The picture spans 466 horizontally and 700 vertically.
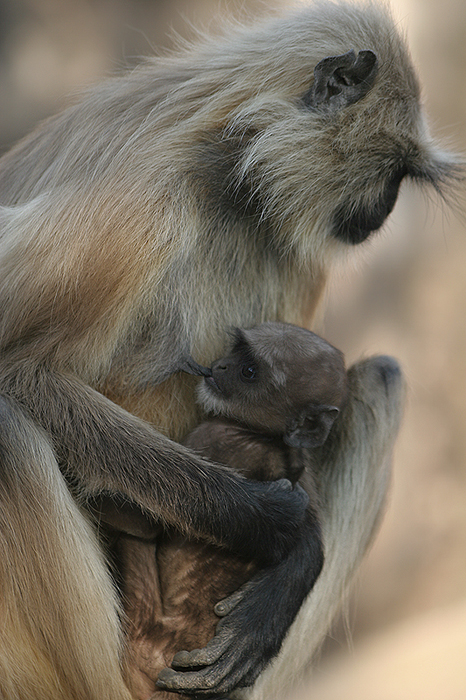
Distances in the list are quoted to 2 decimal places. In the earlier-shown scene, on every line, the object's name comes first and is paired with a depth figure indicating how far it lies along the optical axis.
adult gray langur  3.45
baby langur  3.47
